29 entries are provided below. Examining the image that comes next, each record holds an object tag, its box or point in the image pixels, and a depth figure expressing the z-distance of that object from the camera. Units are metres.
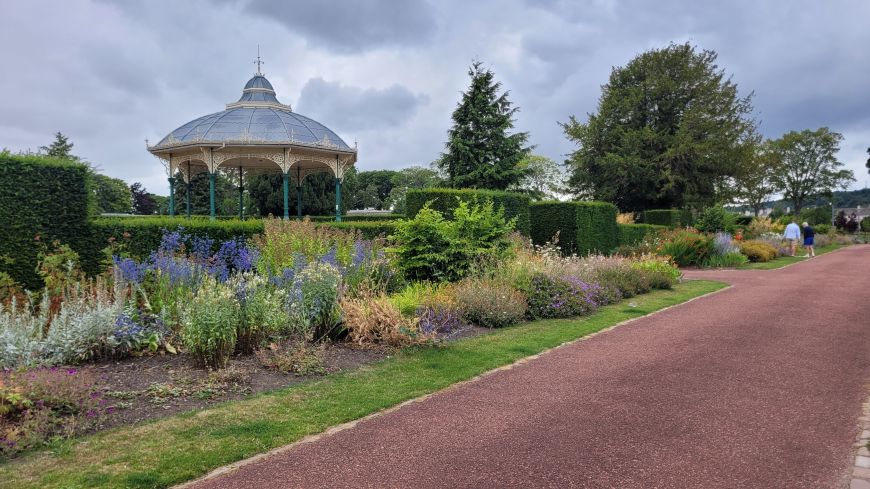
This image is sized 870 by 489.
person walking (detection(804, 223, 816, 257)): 24.42
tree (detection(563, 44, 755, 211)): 30.84
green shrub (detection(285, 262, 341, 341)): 6.45
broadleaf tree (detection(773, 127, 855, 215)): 64.06
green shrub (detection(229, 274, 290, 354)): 5.72
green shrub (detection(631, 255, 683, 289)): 12.51
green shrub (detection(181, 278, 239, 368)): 5.13
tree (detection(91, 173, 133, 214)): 36.03
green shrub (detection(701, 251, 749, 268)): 18.73
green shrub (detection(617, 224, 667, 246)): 19.05
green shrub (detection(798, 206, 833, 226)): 58.87
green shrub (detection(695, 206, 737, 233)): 23.20
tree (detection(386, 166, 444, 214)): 66.38
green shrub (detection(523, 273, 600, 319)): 8.92
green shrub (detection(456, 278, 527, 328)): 8.02
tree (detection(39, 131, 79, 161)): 32.83
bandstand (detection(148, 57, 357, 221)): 19.17
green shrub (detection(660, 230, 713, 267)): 18.05
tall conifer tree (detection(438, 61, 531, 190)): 27.53
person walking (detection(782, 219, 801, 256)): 24.83
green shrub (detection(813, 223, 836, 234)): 44.91
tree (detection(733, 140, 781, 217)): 32.84
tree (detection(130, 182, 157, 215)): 44.06
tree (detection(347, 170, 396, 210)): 70.56
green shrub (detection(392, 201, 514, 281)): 9.55
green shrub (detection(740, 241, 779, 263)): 21.12
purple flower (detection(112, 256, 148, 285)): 6.46
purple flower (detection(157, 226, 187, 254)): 7.45
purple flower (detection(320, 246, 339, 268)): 7.56
